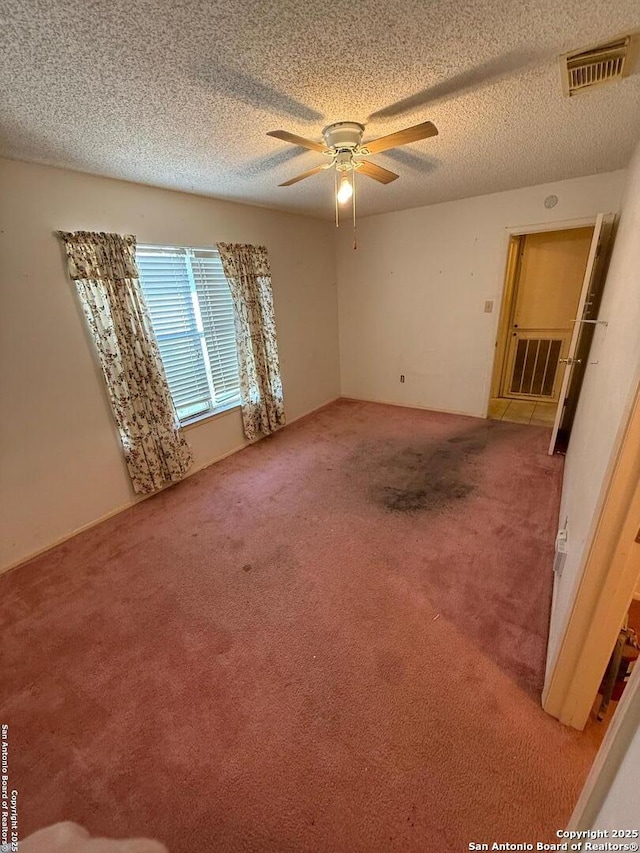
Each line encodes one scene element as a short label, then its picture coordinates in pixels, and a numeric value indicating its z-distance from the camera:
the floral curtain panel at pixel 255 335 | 3.24
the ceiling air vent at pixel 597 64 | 1.23
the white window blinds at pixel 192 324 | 2.79
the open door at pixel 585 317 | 2.61
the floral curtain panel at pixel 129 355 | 2.28
